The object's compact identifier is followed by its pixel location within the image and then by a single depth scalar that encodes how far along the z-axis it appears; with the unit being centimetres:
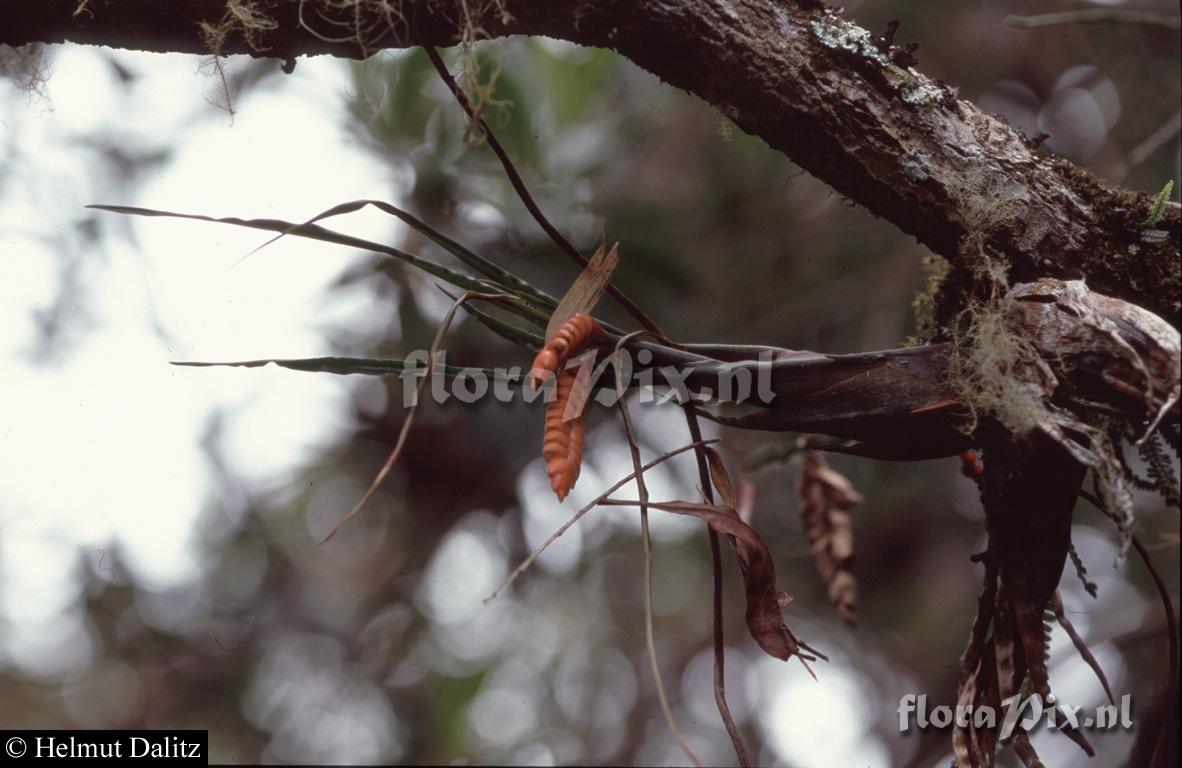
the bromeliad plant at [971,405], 107
